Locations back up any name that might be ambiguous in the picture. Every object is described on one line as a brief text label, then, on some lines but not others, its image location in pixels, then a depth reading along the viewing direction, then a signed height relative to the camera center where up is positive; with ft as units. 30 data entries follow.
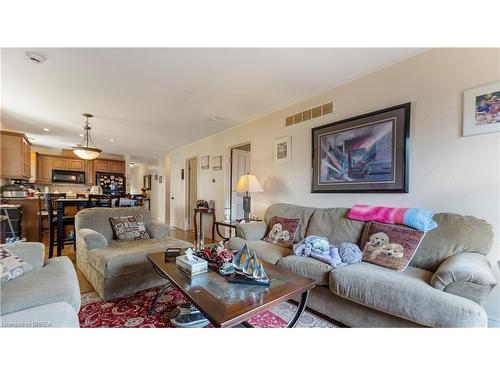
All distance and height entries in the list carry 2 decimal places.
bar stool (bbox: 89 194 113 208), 12.37 -0.91
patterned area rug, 5.59 -3.57
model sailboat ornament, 4.58 -1.85
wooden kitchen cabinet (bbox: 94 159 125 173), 22.45 +2.04
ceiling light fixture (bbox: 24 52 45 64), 6.56 +3.96
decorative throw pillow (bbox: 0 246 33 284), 4.43 -1.76
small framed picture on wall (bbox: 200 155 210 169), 16.46 +1.82
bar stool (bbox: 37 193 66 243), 12.82 -1.62
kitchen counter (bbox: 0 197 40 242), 14.17 -2.03
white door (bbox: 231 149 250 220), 14.82 +0.86
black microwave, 20.29 +0.75
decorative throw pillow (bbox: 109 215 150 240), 8.99 -1.84
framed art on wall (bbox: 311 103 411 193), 6.90 +1.16
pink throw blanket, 5.82 -0.87
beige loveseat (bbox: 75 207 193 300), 6.70 -2.29
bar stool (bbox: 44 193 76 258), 10.94 -1.90
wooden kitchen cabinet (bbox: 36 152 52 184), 19.69 +1.42
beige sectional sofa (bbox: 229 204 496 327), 4.02 -2.13
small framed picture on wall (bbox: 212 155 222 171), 15.14 +1.62
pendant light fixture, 12.71 +2.05
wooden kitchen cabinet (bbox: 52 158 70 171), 20.47 +1.98
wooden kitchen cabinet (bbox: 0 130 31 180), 14.11 +1.98
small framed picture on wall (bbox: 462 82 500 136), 5.34 +1.97
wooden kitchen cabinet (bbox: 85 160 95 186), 22.12 +1.20
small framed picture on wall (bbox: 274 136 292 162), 10.53 +1.85
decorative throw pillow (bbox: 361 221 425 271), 5.64 -1.62
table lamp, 10.61 -0.02
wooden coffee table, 3.45 -2.06
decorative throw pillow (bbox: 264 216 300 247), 8.41 -1.84
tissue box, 5.07 -1.93
